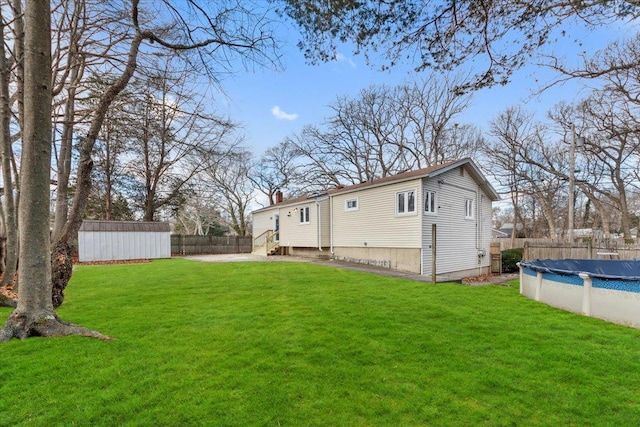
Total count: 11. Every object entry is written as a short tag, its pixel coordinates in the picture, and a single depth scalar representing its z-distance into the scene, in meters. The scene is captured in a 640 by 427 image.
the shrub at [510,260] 17.02
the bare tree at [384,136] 26.34
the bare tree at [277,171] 30.95
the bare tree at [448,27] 4.53
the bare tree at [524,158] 26.14
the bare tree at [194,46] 5.38
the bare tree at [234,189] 29.41
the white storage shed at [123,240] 15.92
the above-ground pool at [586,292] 5.53
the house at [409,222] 12.34
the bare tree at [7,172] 6.61
